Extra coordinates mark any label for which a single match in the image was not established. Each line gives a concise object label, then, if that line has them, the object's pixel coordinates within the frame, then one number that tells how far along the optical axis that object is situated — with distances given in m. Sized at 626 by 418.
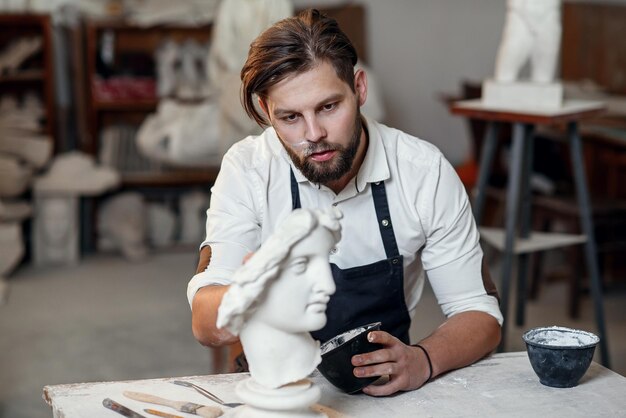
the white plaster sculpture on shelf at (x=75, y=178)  6.17
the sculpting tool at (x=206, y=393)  1.94
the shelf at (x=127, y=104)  6.46
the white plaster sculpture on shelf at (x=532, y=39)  3.88
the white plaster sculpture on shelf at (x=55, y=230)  6.20
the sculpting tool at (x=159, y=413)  1.86
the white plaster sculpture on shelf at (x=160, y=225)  6.65
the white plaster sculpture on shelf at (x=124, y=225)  6.46
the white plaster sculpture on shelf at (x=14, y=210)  5.95
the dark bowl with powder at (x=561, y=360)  2.01
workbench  1.92
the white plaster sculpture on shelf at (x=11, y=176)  5.87
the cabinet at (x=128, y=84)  6.46
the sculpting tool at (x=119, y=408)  1.87
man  2.16
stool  3.63
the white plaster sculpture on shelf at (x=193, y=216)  6.71
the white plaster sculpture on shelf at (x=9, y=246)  5.84
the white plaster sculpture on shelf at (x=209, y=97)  5.18
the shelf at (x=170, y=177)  6.57
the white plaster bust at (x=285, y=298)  1.64
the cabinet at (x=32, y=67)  6.27
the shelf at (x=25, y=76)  6.22
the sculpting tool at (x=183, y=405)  1.87
